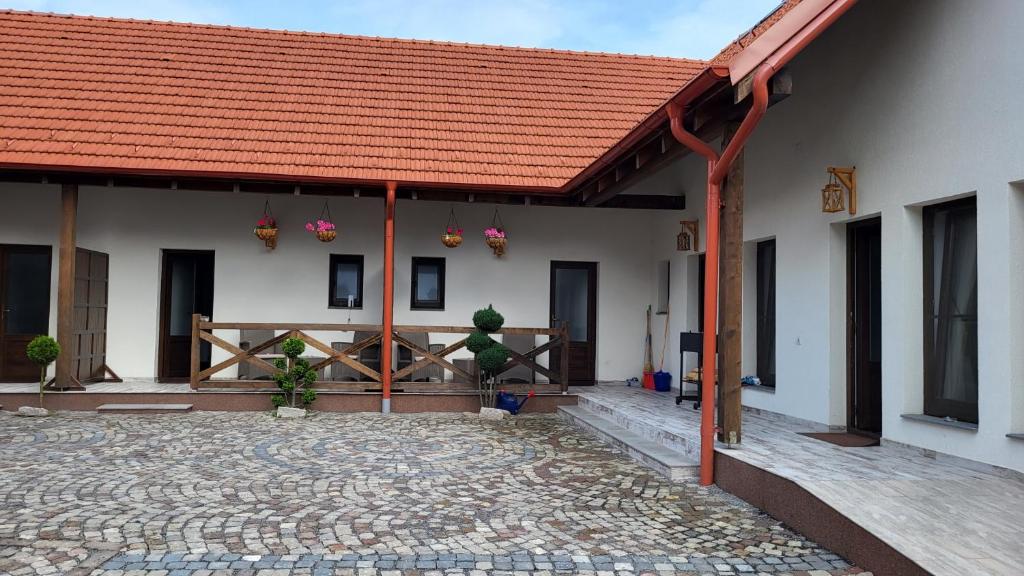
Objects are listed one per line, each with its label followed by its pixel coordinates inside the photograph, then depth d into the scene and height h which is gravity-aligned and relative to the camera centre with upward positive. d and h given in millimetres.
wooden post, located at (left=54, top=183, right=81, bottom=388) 9656 +190
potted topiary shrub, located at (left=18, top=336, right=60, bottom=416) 9445 -661
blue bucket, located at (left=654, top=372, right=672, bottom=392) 11000 -992
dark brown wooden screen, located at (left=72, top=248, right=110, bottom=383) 10258 -217
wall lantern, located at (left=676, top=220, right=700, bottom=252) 10500 +951
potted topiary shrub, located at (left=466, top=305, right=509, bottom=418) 9992 -577
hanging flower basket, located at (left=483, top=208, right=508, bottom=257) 11227 +946
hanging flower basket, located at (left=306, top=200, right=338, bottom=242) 10594 +968
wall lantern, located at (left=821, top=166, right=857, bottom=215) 6816 +1064
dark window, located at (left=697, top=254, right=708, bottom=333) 10735 +333
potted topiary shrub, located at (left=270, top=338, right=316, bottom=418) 9805 -960
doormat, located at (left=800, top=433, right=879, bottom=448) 6441 -1049
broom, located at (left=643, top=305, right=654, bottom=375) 11520 -732
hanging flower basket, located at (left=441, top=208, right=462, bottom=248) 11070 +934
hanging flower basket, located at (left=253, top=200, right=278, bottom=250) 10789 +966
